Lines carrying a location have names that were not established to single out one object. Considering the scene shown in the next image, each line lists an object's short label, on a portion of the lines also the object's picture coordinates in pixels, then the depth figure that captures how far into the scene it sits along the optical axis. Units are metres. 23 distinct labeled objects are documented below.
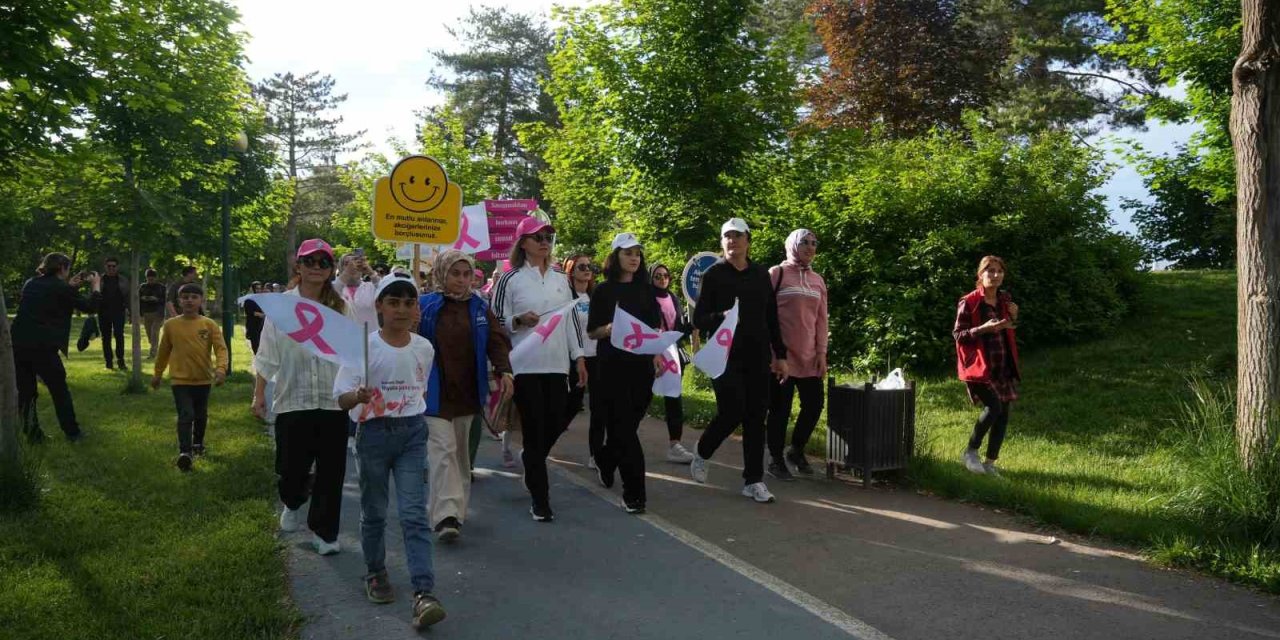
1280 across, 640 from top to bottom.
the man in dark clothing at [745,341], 7.19
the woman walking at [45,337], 9.75
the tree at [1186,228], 19.17
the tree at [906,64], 28.25
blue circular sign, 12.73
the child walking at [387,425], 4.75
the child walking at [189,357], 8.62
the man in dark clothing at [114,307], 18.31
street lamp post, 17.75
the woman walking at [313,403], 5.79
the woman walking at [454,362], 6.00
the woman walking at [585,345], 7.88
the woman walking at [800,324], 7.81
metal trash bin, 7.61
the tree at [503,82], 52.09
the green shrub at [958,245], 12.10
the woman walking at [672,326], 9.19
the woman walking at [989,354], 7.88
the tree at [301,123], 63.72
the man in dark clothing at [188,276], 12.02
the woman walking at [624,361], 6.85
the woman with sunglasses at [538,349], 6.55
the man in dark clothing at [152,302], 18.47
